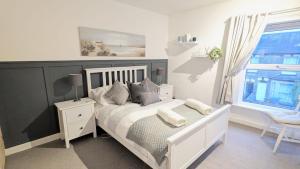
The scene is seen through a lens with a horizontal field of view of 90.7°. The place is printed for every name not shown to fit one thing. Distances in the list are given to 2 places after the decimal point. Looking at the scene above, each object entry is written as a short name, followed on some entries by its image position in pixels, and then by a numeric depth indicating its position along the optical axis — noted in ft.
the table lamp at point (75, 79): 7.52
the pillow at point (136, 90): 8.81
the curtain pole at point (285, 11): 7.55
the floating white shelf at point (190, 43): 11.59
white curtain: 8.54
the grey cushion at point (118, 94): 8.46
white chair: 6.75
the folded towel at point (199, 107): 6.93
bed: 4.83
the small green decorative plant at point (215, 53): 10.14
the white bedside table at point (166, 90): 11.89
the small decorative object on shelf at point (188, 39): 11.54
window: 8.36
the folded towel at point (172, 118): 5.70
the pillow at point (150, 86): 9.51
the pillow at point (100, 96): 8.52
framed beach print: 8.72
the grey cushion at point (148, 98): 8.36
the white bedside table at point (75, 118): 7.20
